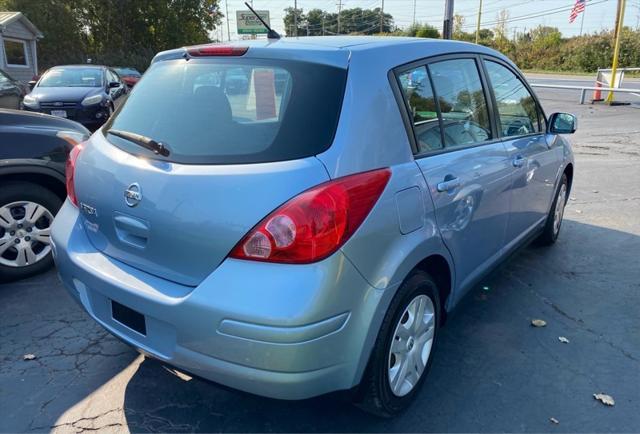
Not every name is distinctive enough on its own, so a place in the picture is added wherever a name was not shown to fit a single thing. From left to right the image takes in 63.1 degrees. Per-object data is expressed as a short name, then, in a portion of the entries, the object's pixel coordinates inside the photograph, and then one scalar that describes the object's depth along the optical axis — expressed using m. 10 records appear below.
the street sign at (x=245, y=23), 26.24
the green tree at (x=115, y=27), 33.19
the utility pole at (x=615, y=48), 18.06
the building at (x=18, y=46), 24.30
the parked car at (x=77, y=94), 10.19
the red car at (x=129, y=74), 17.27
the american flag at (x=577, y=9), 24.02
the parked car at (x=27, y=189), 3.96
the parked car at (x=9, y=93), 8.05
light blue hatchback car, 1.95
